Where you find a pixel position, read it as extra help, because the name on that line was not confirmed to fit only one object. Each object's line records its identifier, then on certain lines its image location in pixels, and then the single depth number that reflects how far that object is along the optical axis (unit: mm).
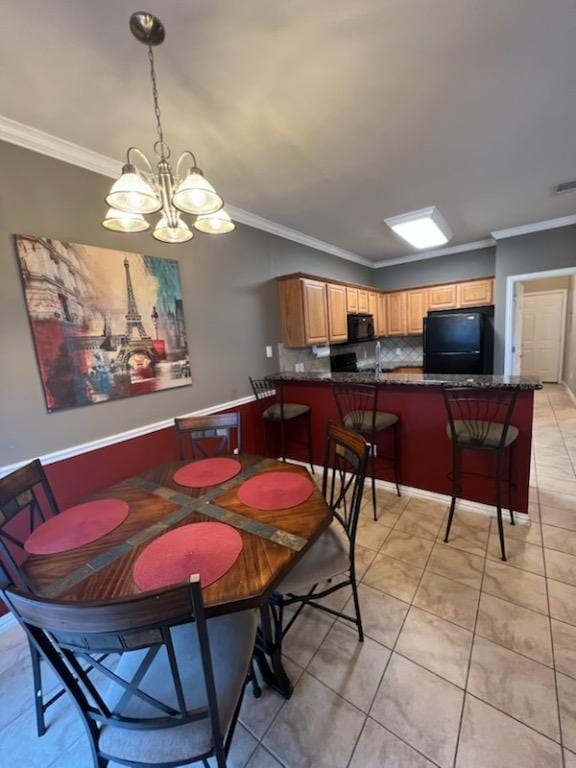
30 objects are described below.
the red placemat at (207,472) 1634
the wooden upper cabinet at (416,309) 5160
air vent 2877
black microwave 4375
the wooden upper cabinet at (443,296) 4902
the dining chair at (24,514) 1139
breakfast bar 2213
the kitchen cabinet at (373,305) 4940
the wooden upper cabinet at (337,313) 3929
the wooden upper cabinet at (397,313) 5355
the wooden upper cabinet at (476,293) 4621
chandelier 1193
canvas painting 1865
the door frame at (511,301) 4047
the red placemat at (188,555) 993
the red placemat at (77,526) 1217
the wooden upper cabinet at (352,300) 4320
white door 6656
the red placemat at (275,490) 1383
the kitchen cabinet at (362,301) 4605
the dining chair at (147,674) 709
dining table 953
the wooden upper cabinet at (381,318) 5332
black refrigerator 4355
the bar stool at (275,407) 3076
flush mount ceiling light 3229
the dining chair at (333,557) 1333
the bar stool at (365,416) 2510
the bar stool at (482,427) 1991
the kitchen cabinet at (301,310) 3475
